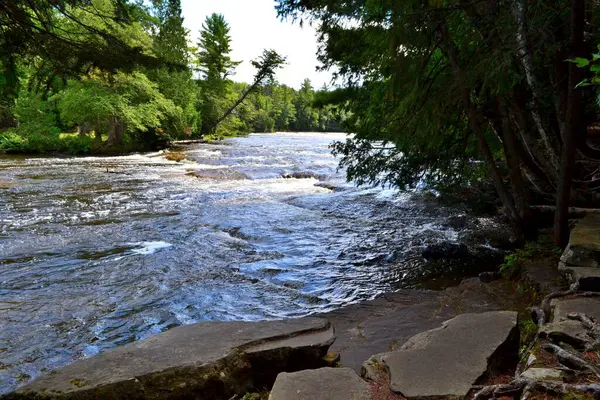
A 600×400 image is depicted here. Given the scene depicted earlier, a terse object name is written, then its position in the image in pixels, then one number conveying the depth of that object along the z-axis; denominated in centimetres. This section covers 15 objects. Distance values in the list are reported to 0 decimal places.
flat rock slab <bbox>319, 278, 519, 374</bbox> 414
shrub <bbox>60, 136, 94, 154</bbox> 2652
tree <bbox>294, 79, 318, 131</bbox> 9694
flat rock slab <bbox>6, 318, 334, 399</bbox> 289
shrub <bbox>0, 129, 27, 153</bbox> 2544
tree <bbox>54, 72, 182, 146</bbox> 2533
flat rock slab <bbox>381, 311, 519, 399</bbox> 243
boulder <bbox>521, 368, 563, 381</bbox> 214
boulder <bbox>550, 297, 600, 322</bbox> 306
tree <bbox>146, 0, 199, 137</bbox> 3480
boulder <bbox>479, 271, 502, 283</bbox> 592
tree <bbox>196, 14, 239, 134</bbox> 5175
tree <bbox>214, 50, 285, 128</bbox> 4681
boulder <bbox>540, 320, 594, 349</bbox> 253
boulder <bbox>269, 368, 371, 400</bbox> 246
